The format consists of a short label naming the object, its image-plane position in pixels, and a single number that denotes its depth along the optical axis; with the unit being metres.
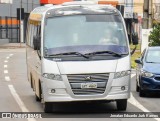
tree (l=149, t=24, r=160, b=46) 35.56
